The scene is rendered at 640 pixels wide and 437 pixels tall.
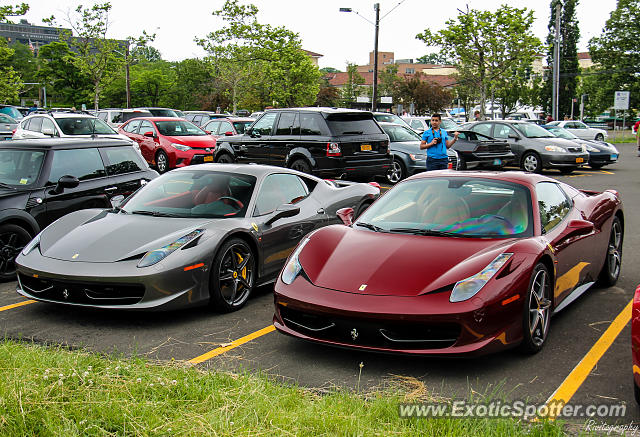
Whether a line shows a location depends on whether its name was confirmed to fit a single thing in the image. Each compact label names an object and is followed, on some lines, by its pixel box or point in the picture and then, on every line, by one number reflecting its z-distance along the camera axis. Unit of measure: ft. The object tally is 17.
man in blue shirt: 40.50
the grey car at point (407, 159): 59.57
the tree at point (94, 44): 146.82
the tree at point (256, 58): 175.22
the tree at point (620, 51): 213.46
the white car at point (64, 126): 60.70
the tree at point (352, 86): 312.09
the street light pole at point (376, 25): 108.78
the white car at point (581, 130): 106.42
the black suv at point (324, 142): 48.75
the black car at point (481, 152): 65.46
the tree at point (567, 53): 262.06
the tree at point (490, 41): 140.97
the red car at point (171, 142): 63.26
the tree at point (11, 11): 122.93
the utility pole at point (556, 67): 121.54
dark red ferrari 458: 14.49
